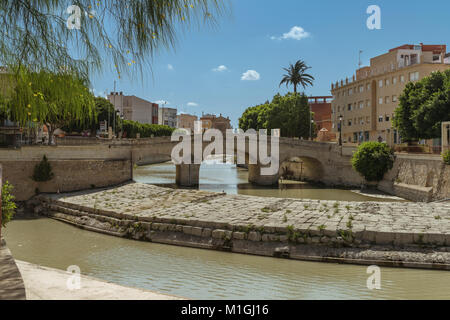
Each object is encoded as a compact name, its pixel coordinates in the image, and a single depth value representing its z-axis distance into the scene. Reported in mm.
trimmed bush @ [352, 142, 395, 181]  32562
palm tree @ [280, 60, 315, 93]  63000
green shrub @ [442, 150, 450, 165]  24862
